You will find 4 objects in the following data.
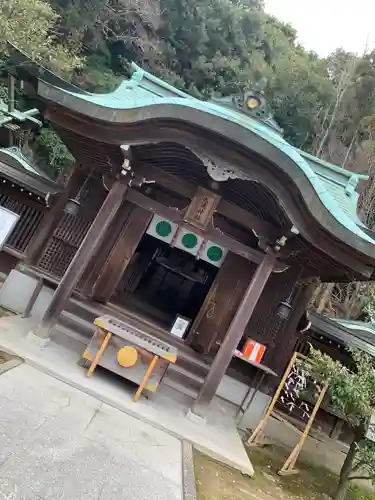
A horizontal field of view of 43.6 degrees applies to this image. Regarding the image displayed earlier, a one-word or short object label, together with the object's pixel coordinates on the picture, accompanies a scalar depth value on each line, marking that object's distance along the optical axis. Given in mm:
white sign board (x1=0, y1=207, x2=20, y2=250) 8404
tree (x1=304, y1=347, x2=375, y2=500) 6520
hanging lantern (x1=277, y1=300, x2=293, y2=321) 8828
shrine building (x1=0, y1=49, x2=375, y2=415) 6320
